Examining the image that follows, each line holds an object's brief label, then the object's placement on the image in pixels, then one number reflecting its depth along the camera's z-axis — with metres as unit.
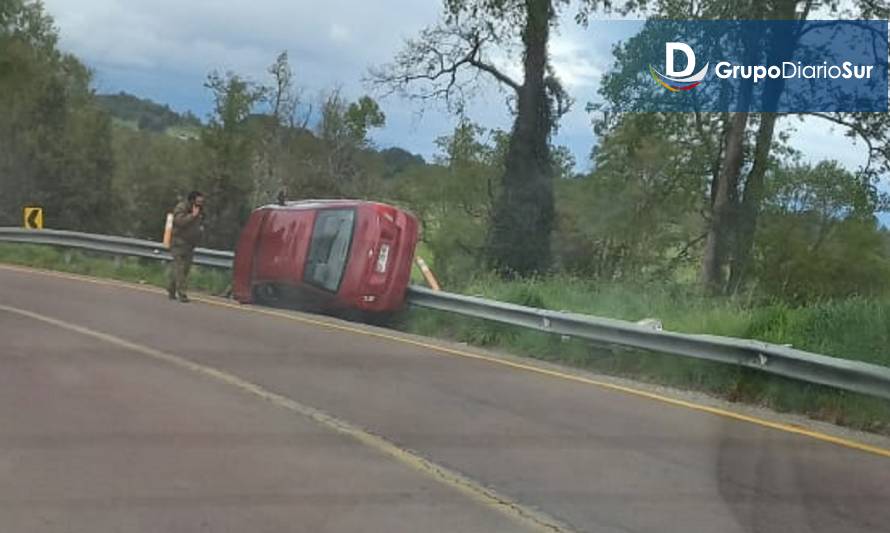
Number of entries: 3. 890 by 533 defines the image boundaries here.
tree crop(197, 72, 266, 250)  42.78
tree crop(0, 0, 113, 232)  47.56
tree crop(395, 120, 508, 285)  34.88
